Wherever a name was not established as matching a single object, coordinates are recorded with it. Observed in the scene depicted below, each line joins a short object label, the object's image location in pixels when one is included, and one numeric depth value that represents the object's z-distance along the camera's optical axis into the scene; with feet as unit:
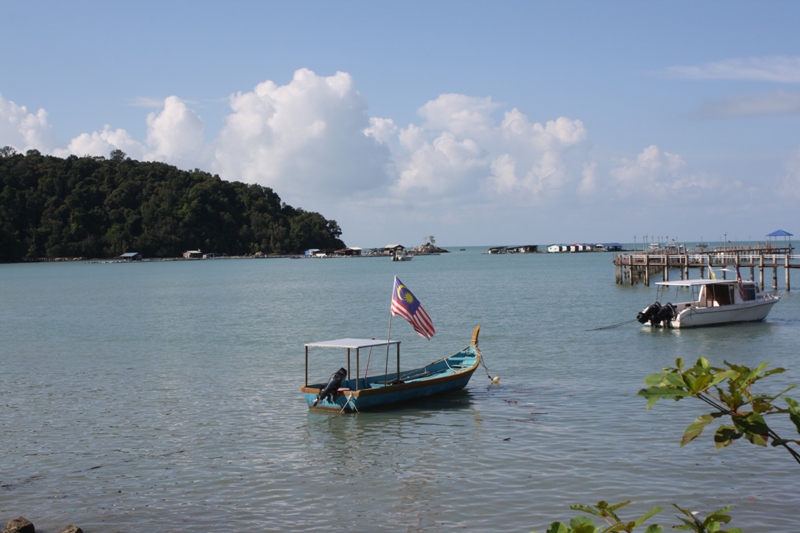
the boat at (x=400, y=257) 614.34
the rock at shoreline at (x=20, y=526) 38.55
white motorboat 124.57
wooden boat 66.69
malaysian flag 70.23
